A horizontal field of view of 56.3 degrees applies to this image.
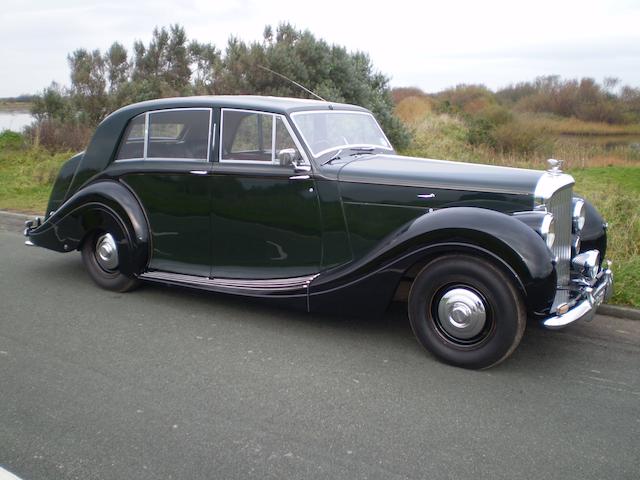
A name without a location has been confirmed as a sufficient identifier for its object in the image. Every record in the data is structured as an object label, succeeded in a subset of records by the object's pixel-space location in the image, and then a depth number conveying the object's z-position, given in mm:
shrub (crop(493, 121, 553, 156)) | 15625
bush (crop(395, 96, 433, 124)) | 19422
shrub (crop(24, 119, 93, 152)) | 14375
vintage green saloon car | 3859
